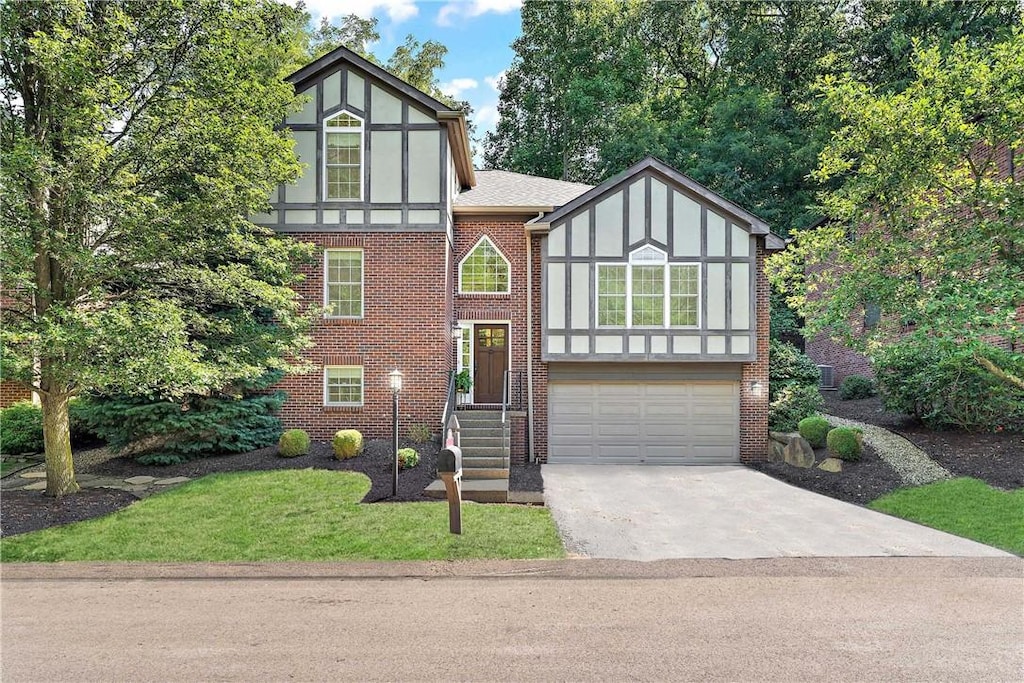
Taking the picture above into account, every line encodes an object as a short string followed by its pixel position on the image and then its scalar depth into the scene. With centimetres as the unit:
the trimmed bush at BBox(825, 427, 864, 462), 1252
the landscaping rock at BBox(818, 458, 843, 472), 1229
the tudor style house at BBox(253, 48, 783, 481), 1355
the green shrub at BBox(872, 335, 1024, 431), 1240
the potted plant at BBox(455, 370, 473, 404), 1499
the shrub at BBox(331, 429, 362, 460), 1201
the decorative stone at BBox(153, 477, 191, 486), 1048
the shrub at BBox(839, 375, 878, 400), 1842
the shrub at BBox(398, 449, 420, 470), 1148
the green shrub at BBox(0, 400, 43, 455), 1292
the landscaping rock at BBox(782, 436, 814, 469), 1331
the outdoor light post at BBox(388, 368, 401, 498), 995
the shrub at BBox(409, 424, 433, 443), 1292
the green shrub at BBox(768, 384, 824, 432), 1486
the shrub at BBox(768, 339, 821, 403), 1534
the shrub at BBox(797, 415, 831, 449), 1380
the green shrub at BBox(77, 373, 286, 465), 1177
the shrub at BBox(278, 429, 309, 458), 1213
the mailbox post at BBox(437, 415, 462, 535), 780
